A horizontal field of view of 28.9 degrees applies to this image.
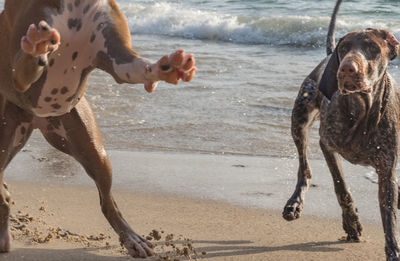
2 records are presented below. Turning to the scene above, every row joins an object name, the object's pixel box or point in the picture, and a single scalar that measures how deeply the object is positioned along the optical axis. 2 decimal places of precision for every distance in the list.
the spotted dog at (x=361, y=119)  4.20
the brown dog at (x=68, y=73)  3.04
